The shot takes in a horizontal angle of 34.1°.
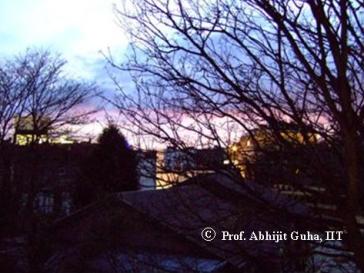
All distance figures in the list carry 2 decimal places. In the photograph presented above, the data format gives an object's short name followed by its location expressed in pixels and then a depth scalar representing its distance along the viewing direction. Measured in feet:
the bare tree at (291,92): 15.87
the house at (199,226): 18.12
